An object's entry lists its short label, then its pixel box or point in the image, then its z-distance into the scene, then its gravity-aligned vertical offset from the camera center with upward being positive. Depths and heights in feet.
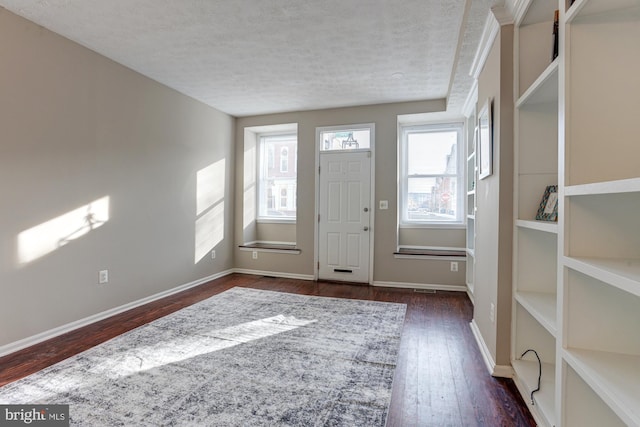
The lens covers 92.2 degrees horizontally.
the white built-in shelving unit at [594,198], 3.85 +0.21
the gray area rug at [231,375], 5.45 -3.59
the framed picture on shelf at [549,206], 5.84 +0.16
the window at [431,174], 15.28 +1.91
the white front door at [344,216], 15.02 -0.23
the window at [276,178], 17.94 +1.93
